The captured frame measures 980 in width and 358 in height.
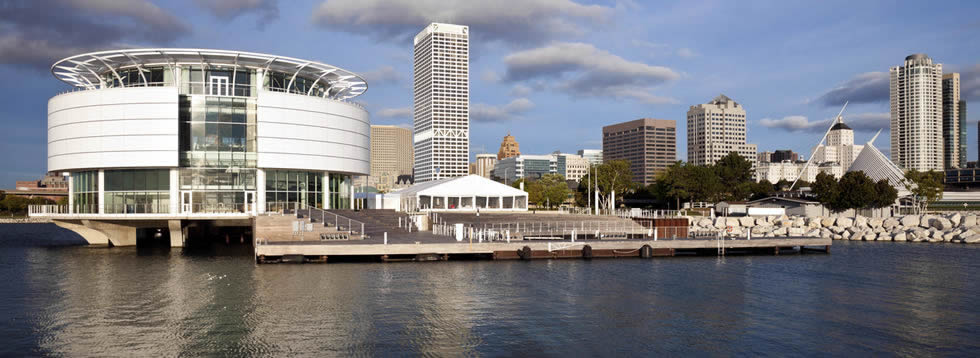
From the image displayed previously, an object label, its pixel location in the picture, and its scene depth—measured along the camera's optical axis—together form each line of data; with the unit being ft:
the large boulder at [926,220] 282.28
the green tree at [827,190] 330.75
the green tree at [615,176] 377.09
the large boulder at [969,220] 265.75
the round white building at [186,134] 195.42
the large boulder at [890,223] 285.84
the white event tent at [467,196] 310.86
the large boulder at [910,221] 285.25
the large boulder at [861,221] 291.17
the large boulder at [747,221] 318.86
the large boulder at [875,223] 289.33
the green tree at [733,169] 420.77
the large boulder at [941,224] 271.08
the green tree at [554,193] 436.35
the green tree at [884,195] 323.16
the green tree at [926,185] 344.28
